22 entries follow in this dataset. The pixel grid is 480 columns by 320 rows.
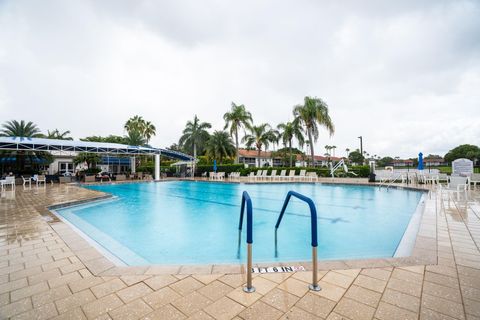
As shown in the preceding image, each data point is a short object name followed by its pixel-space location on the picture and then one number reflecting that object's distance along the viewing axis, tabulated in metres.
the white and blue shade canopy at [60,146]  14.98
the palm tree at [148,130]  40.03
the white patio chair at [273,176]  20.61
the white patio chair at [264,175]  21.76
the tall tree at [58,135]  28.70
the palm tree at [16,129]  21.91
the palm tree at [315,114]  25.06
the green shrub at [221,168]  27.81
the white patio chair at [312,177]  18.72
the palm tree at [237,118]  28.27
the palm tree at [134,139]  29.44
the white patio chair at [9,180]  13.32
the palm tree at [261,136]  32.81
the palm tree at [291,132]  27.78
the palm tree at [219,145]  29.16
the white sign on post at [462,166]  13.16
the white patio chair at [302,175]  20.10
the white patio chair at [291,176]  19.55
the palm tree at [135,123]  39.00
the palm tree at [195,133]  30.42
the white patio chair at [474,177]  11.31
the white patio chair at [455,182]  7.31
